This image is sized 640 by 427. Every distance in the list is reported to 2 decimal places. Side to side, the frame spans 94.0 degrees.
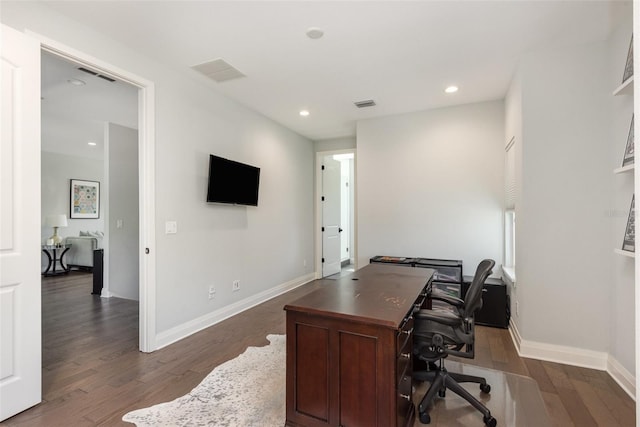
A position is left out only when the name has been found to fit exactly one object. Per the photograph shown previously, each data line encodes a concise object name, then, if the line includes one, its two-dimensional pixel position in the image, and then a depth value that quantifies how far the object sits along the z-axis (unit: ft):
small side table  20.52
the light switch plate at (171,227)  9.52
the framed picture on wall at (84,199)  23.15
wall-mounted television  11.09
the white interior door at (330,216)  19.35
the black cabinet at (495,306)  10.92
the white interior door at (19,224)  5.92
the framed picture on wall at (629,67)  6.42
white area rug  5.98
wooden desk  4.68
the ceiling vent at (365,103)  12.62
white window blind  10.62
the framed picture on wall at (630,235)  6.46
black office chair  5.84
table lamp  20.79
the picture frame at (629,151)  6.54
